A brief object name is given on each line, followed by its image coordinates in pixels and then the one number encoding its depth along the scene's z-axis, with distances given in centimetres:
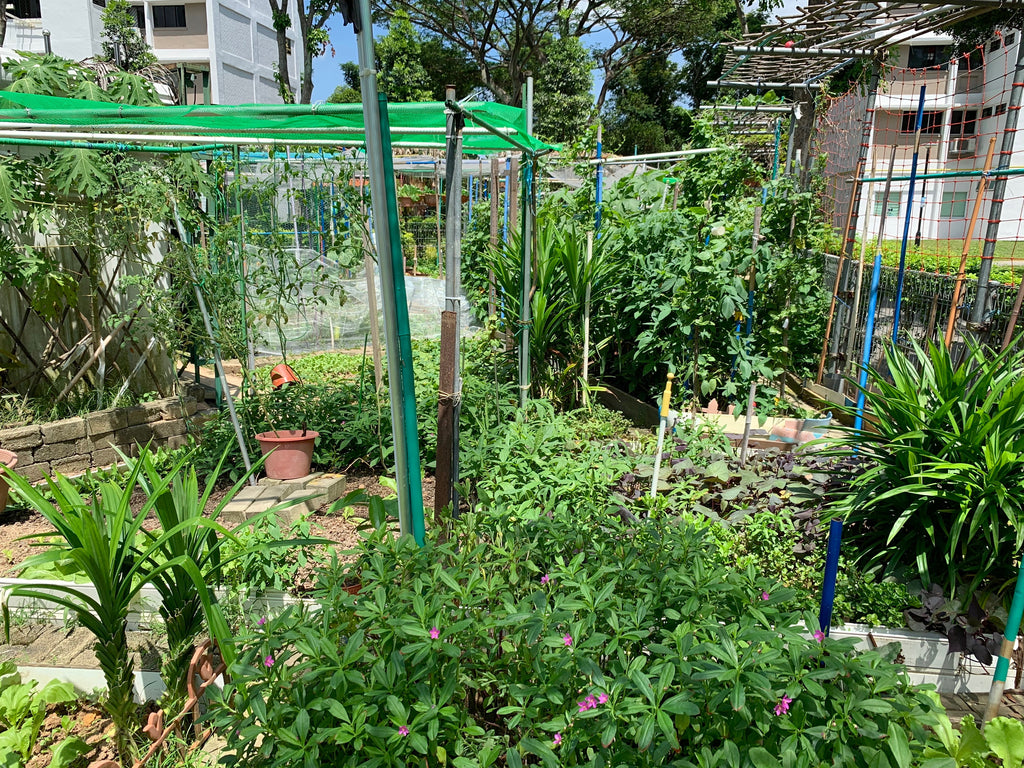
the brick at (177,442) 522
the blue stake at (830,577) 198
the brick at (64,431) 464
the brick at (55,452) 460
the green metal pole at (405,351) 205
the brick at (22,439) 446
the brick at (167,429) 518
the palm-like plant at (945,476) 246
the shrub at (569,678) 140
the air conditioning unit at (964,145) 1799
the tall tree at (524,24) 2125
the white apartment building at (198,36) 2267
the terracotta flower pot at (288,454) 419
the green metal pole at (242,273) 409
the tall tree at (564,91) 2041
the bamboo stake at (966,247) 428
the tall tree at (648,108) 2427
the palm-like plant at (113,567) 195
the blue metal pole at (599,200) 567
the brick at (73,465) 470
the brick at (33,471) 446
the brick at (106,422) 484
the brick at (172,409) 525
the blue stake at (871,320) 408
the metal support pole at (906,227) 416
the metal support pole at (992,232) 443
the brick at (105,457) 487
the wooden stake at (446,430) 281
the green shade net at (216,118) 304
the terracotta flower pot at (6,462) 397
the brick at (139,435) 502
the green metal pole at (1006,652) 188
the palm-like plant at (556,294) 505
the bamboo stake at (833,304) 555
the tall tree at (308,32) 1681
